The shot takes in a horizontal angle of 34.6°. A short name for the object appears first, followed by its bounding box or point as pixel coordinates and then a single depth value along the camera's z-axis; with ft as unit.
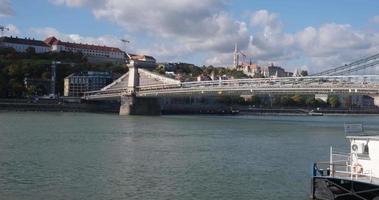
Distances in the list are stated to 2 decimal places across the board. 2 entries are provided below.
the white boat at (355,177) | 57.16
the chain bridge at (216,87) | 207.21
